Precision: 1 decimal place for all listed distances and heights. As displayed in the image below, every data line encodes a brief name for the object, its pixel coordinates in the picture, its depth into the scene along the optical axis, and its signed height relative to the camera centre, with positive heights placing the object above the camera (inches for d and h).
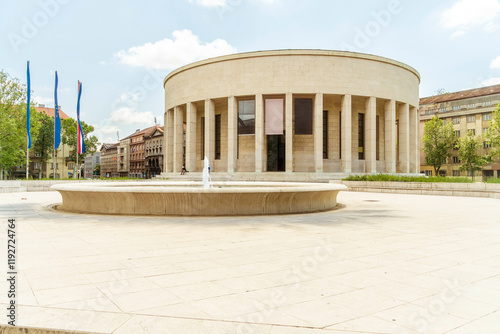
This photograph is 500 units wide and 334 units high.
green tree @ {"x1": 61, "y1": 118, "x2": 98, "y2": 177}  2847.0 +305.0
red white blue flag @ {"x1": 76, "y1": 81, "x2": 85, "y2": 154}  1250.0 +225.3
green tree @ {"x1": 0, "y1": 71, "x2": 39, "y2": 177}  1831.9 +265.8
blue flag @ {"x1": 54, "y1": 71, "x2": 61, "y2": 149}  1182.1 +147.2
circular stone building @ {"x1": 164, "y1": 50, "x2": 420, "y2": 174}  1359.5 +248.3
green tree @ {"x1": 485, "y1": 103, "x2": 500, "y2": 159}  2023.9 +197.9
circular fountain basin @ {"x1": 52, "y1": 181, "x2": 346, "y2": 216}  425.7 -36.7
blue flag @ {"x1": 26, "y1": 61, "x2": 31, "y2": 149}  1177.2 +196.7
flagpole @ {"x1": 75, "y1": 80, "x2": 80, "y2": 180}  1261.1 +232.7
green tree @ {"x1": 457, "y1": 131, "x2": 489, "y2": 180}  2484.1 +114.7
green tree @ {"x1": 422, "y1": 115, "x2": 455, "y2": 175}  2679.6 +219.2
